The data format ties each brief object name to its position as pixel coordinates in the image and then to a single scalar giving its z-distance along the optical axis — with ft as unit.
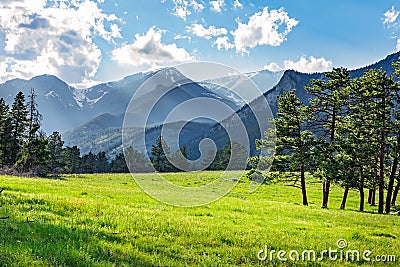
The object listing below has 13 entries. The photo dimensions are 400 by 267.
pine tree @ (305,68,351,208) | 115.85
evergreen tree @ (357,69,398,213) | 107.86
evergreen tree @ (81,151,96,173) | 401.49
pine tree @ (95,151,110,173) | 458.50
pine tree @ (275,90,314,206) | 115.24
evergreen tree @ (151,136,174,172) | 379.04
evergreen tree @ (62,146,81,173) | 360.69
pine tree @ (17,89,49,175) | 200.54
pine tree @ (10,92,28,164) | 222.69
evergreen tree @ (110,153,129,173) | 424.46
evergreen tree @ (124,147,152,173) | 404.98
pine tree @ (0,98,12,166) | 226.79
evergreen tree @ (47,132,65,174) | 302.55
